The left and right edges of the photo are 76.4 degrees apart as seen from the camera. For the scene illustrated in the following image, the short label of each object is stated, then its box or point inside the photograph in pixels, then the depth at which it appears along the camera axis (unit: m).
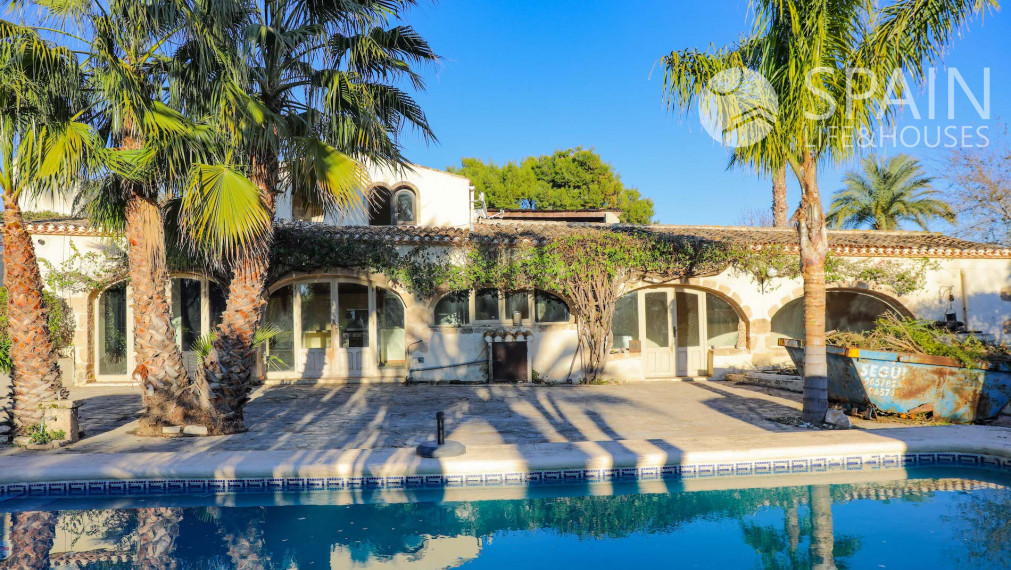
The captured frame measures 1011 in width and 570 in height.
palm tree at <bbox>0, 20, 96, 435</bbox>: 6.91
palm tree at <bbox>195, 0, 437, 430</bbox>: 7.80
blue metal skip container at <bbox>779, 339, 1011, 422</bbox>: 8.45
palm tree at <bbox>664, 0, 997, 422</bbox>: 7.90
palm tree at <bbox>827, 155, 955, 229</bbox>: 27.47
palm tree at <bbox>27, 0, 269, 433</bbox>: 7.01
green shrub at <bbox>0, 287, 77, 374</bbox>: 12.96
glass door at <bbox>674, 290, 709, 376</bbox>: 15.37
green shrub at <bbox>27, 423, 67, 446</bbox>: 7.48
